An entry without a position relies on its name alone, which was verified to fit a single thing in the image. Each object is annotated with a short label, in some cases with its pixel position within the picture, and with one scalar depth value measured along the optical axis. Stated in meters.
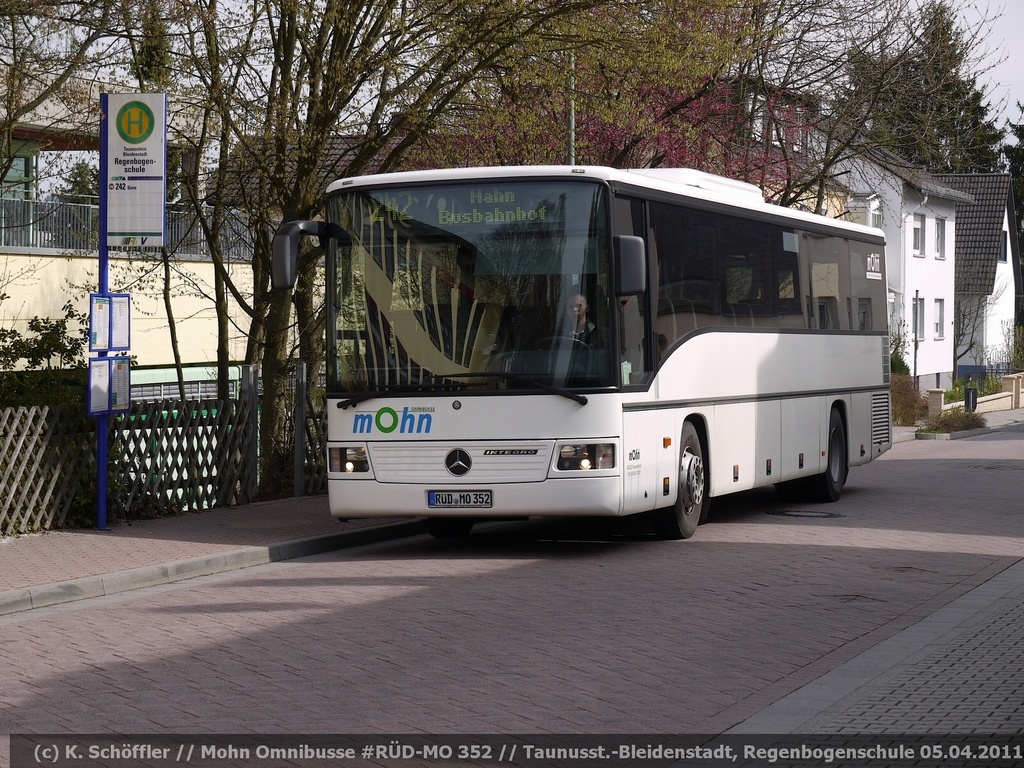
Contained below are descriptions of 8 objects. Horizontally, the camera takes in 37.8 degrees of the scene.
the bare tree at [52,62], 17.77
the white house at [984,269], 66.00
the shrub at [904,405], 38.69
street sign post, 14.11
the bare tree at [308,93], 16.34
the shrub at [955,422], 37.03
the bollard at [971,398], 44.59
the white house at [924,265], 54.42
